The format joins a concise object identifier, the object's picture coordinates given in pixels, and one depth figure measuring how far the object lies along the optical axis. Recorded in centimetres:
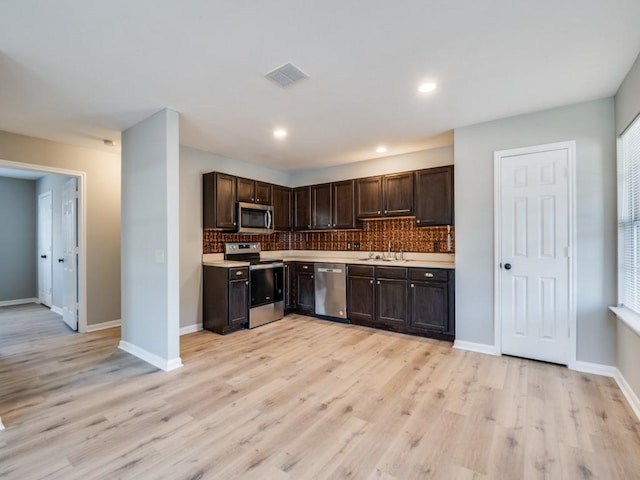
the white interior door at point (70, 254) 445
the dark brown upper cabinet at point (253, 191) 467
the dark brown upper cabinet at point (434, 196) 398
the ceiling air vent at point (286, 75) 234
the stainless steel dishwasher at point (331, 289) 469
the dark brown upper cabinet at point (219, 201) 433
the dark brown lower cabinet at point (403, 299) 377
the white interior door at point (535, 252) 302
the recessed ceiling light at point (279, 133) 367
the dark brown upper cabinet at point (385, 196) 441
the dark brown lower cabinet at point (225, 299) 413
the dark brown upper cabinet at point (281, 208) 536
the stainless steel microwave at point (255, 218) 462
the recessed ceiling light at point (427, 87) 261
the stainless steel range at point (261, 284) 448
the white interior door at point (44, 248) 588
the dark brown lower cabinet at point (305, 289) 503
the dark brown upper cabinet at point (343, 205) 497
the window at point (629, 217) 242
